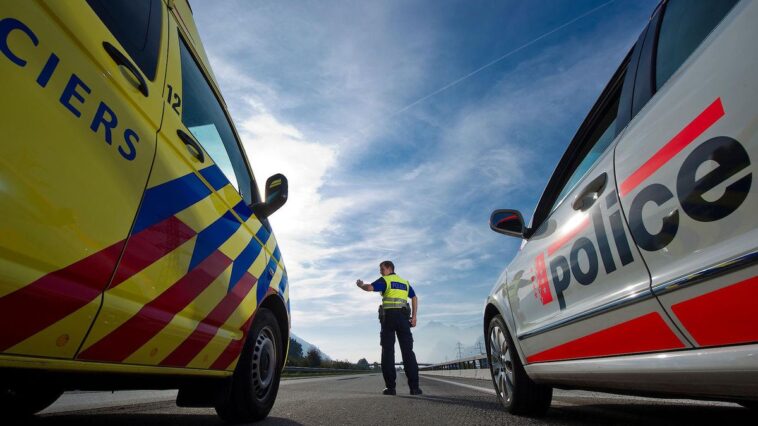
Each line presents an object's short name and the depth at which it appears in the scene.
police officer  6.07
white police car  1.09
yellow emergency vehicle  1.06
